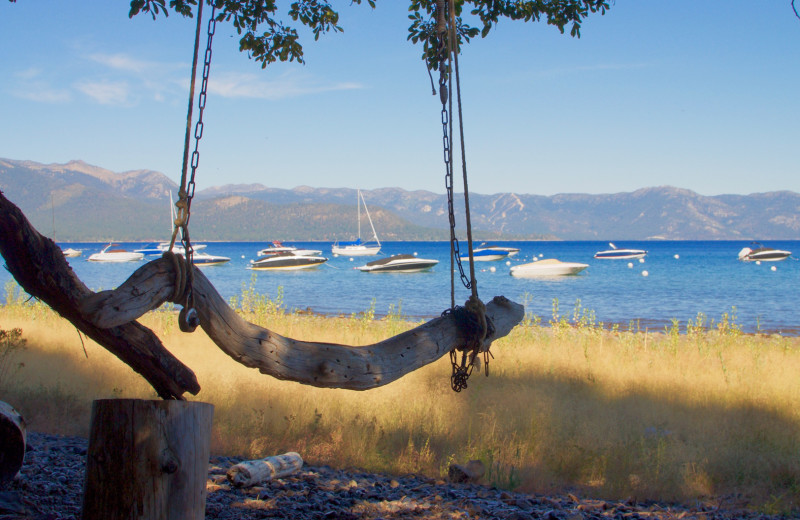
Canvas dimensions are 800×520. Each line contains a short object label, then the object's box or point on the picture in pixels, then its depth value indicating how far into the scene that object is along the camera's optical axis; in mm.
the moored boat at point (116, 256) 71188
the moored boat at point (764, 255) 71188
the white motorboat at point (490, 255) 73281
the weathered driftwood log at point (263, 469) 4750
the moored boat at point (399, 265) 49719
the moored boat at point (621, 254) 76244
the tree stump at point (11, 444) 4012
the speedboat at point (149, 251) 77250
